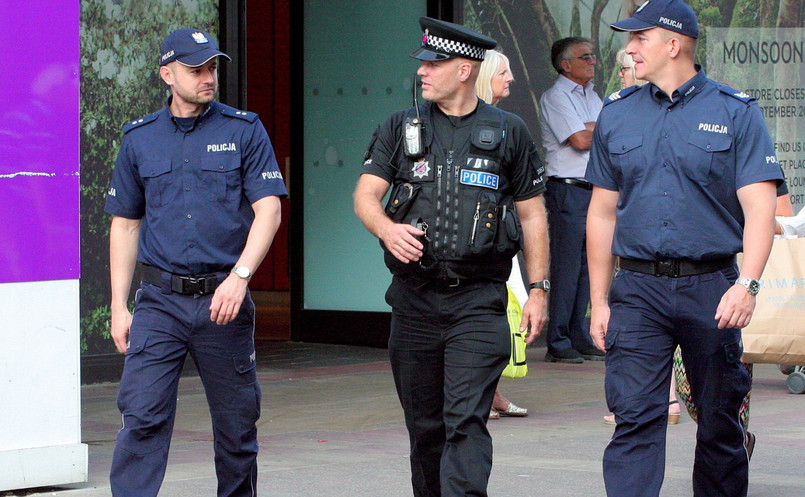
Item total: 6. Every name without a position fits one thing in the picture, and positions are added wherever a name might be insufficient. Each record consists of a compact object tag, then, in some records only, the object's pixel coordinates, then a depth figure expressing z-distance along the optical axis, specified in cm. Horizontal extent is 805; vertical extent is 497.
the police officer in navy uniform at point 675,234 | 1072
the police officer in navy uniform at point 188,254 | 1095
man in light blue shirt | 2227
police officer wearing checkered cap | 1075
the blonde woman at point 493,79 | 1595
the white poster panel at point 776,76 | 2670
